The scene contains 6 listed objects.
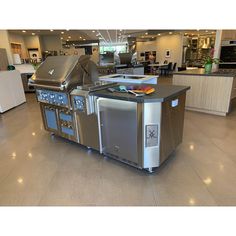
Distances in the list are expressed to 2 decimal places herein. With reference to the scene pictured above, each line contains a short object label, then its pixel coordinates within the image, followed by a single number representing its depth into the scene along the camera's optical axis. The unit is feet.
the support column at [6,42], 22.75
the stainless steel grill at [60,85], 8.50
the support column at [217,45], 17.58
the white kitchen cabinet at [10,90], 16.46
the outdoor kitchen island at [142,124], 6.68
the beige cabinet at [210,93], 12.96
